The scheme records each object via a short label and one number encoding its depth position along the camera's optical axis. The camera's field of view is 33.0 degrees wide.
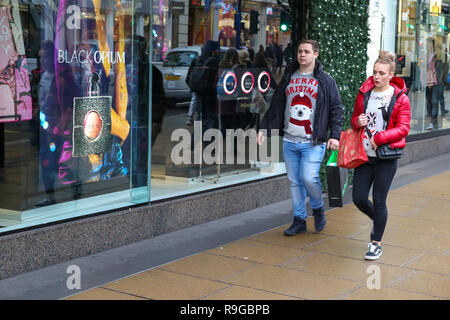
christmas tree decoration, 9.06
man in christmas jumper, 7.02
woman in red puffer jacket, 6.24
